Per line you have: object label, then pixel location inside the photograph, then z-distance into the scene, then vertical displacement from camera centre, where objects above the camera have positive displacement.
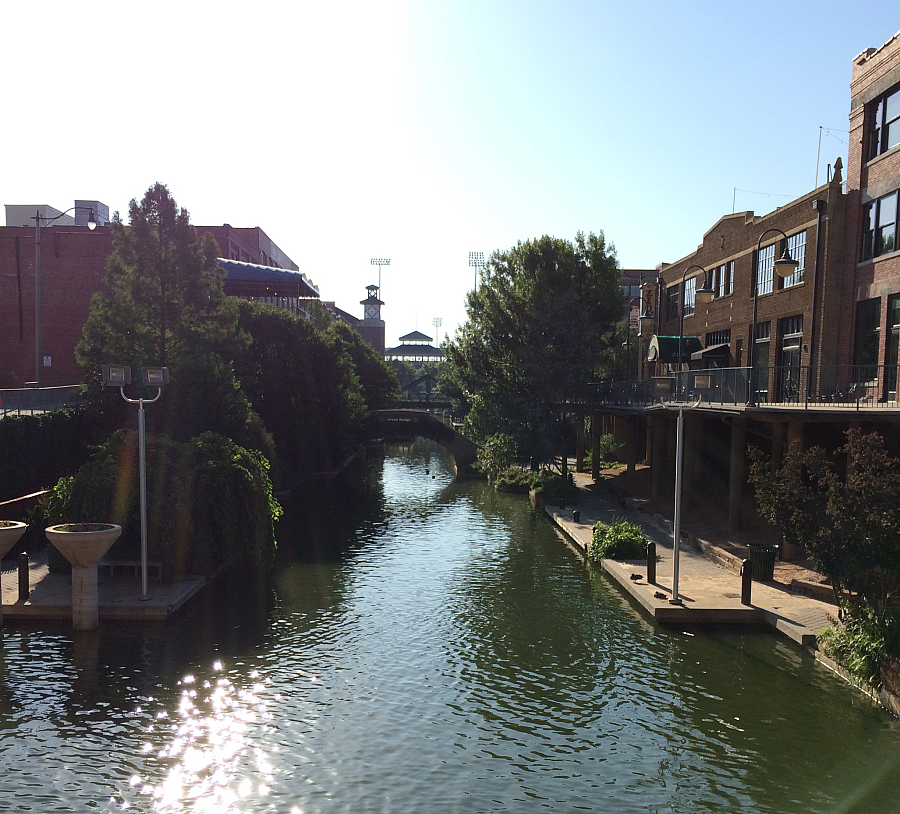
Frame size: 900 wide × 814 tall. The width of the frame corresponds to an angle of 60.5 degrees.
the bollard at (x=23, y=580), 18.60 -5.25
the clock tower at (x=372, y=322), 154.38 +10.35
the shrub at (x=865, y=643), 13.80 -4.80
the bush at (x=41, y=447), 27.50 -3.14
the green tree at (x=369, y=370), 78.00 +0.24
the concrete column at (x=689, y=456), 33.00 -3.34
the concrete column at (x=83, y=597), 17.22 -5.18
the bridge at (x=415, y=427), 61.22 -4.65
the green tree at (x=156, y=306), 31.08 +2.53
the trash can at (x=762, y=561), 21.28 -4.96
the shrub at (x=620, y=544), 24.91 -5.38
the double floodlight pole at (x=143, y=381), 17.59 -0.33
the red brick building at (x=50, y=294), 51.88 +4.77
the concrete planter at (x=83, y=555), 16.84 -4.18
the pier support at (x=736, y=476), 26.39 -3.24
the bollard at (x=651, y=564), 21.44 -5.15
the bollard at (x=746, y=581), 18.81 -4.89
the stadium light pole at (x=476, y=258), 155.12 +23.58
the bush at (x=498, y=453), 46.63 -4.76
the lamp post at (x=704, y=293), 31.03 +3.85
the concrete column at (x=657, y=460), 36.44 -3.92
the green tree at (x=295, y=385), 44.81 -0.87
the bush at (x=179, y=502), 20.56 -3.69
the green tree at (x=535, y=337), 43.69 +2.38
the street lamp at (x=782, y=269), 22.73 +3.36
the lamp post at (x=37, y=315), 38.69 +2.51
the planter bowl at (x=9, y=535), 16.83 -3.78
